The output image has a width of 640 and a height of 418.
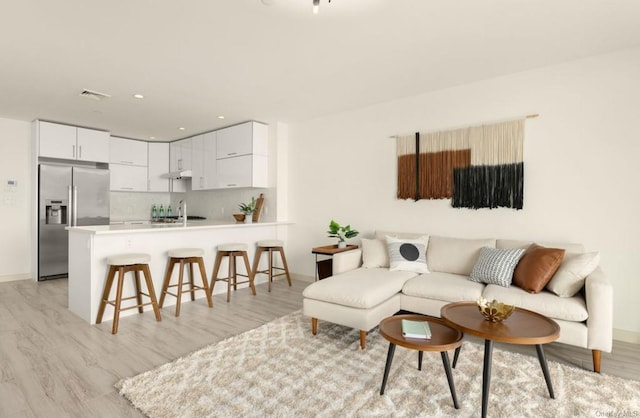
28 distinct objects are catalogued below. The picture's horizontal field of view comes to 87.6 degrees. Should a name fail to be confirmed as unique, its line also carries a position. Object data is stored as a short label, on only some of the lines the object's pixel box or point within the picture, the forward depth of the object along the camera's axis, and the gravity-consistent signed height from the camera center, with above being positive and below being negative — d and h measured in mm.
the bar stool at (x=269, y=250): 4617 -629
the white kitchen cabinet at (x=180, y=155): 6246 +961
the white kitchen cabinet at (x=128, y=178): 6152 +499
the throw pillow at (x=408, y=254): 3498 -511
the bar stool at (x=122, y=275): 3113 -701
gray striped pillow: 2877 -521
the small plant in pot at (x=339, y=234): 4191 -344
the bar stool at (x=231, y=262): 4153 -744
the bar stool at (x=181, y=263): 3645 -653
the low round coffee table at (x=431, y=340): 1860 -774
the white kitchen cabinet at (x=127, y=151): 6113 +993
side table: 4254 -781
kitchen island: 3295 -491
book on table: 1953 -744
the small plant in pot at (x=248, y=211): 5082 -90
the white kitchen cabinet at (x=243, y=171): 5113 +531
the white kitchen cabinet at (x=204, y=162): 5680 +758
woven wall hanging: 3383 +459
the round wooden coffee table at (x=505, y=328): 1794 -700
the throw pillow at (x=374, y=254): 3754 -540
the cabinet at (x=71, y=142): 5016 +972
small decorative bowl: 1969 -614
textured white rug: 1883 -1141
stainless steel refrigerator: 5066 -54
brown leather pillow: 2670 -496
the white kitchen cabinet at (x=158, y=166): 6562 +752
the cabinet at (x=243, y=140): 5129 +1034
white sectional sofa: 2336 -702
